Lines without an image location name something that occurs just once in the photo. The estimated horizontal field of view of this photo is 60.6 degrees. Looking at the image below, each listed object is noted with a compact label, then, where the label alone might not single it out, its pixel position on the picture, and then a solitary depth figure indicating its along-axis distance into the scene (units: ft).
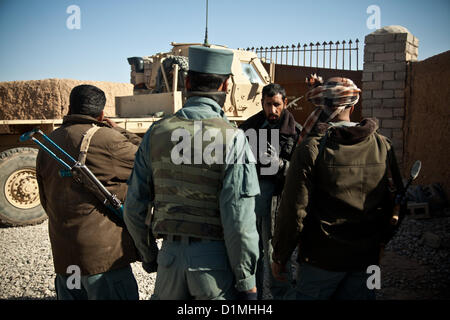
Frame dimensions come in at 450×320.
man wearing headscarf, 6.21
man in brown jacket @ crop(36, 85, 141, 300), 7.28
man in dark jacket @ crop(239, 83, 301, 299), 9.73
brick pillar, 23.43
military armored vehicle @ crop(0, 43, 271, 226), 18.03
